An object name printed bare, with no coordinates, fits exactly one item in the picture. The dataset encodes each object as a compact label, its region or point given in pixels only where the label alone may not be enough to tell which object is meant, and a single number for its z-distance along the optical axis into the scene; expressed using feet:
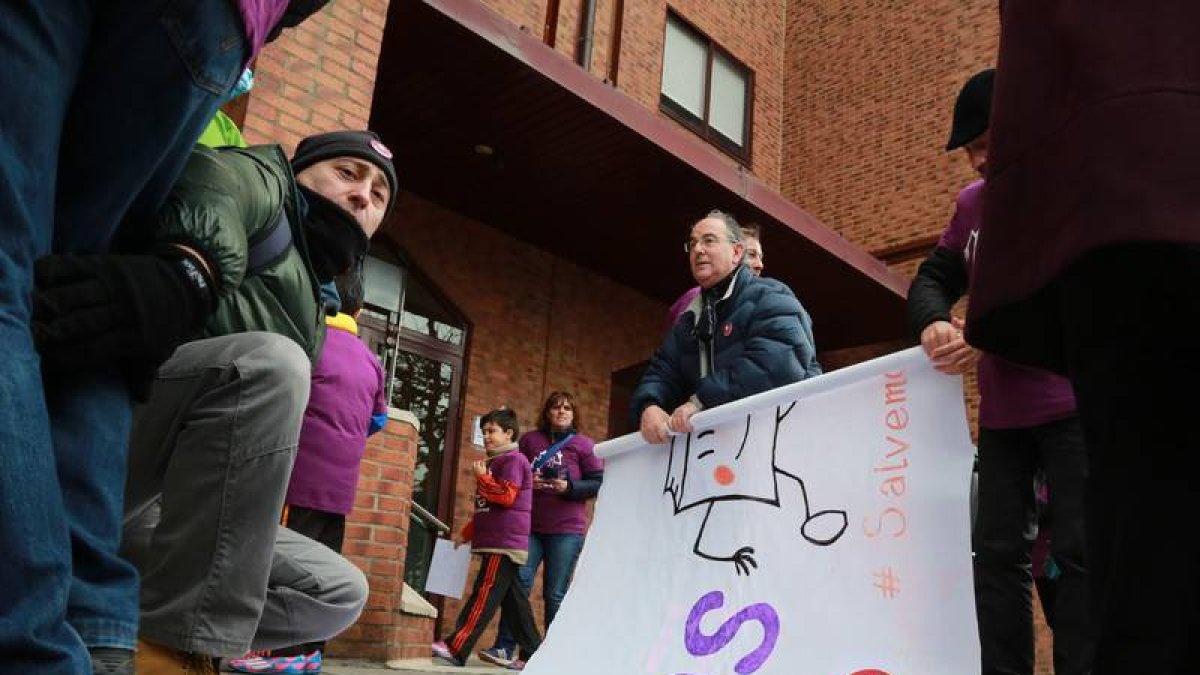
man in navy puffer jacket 12.27
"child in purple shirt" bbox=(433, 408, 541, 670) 21.48
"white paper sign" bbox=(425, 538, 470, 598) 23.70
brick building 19.08
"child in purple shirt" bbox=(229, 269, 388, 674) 13.58
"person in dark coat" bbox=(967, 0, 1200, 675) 3.78
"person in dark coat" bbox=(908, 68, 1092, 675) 8.34
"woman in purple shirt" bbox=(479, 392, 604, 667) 22.72
